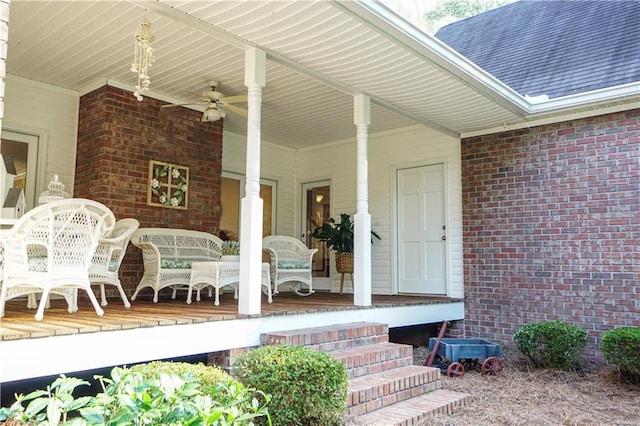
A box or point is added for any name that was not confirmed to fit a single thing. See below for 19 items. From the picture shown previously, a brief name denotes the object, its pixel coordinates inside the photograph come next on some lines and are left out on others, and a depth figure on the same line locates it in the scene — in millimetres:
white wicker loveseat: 5547
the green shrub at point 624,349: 4879
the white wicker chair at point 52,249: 3631
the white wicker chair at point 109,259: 4348
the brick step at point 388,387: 3697
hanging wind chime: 3863
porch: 2994
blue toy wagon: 5285
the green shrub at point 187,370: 2418
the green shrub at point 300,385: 2996
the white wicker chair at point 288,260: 6488
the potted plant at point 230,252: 5492
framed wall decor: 6258
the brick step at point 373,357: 4173
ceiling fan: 5652
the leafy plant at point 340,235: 7574
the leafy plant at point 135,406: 1419
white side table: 5129
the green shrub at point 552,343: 5383
